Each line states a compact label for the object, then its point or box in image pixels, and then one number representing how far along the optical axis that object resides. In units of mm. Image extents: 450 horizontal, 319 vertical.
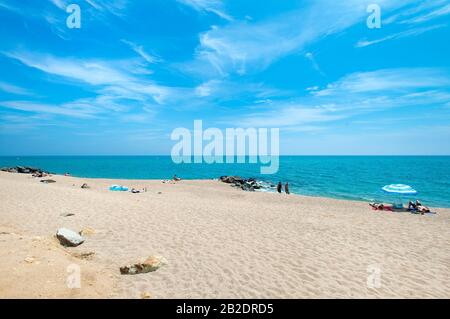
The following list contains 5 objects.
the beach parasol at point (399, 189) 22297
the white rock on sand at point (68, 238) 9984
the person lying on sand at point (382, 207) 22442
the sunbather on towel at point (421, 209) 21641
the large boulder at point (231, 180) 48500
